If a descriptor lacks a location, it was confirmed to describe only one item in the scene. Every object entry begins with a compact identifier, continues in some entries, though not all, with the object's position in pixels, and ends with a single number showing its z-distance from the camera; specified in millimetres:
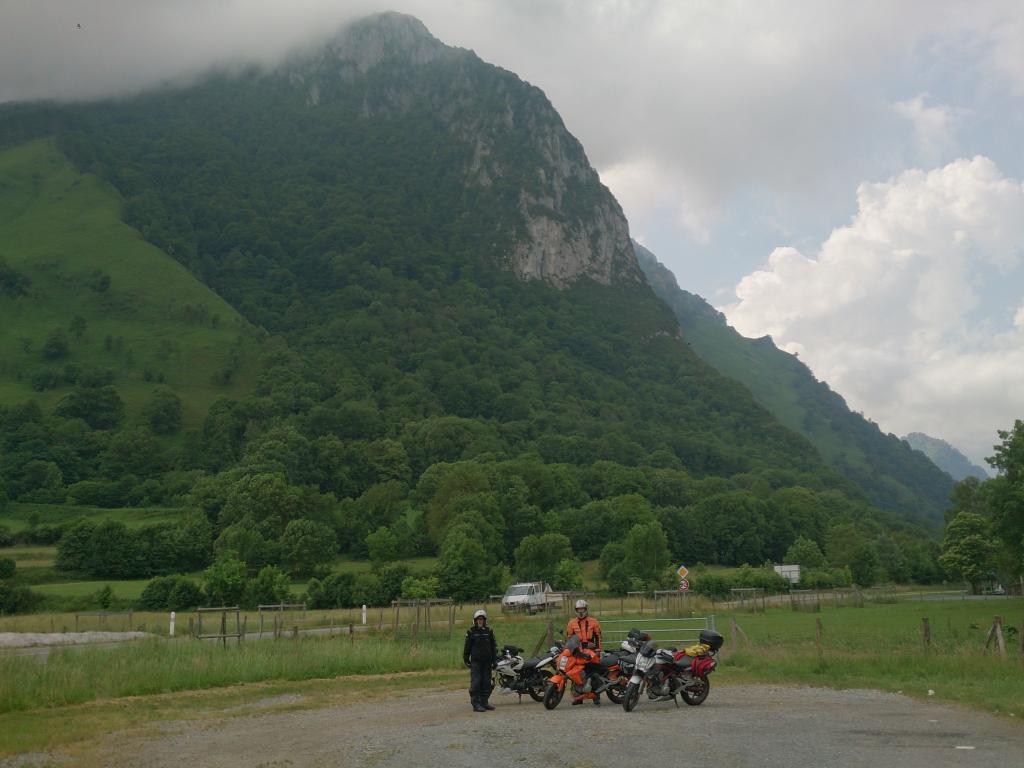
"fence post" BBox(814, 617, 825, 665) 20128
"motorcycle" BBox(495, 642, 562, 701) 16188
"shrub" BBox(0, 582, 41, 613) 57406
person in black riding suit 15156
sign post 42912
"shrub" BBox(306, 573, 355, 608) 60125
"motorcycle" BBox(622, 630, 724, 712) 15219
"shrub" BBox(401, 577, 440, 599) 57188
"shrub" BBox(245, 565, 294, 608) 54938
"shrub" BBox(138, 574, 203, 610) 60094
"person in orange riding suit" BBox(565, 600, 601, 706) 15836
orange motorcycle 15156
